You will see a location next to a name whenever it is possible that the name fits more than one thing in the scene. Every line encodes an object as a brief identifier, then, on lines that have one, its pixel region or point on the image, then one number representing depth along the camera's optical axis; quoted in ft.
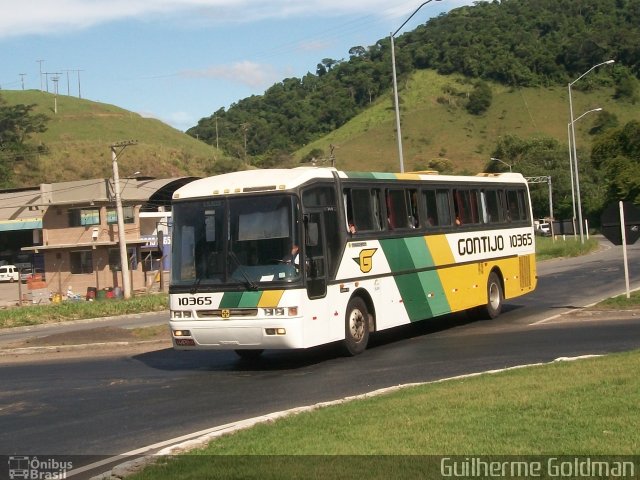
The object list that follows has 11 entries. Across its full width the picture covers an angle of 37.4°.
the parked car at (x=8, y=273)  241.96
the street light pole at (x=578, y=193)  182.50
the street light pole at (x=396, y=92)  95.30
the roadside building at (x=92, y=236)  196.03
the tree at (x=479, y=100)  433.07
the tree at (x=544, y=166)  346.95
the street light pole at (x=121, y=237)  163.63
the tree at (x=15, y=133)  334.65
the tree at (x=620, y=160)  301.02
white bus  47.70
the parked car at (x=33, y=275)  198.90
